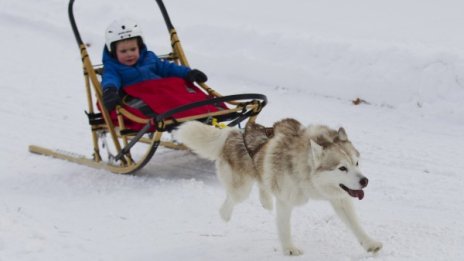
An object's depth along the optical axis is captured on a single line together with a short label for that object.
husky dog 7.76
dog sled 11.21
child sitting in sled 12.41
